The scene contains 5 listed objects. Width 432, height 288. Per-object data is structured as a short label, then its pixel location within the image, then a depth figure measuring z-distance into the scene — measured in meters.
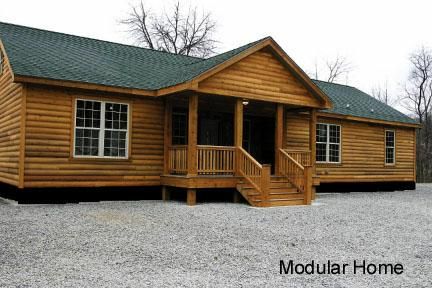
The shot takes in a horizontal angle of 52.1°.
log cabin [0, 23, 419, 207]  11.63
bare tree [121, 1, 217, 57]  36.28
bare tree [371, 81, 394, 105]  50.66
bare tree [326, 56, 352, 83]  43.69
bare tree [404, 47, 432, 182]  40.31
